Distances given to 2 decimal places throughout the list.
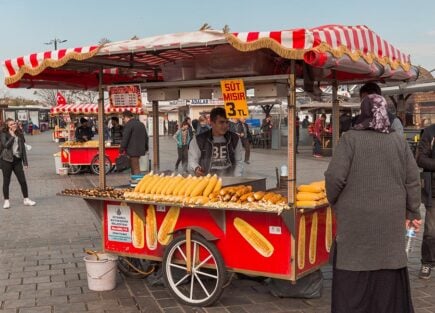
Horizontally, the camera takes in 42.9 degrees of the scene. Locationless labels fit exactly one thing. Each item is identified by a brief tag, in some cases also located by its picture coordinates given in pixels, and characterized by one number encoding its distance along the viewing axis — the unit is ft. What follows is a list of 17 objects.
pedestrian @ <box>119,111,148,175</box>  43.68
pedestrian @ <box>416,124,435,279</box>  17.74
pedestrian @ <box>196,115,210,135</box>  56.75
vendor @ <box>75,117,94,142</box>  57.11
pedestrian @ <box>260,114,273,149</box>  93.45
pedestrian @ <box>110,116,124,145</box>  54.29
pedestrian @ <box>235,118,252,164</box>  59.96
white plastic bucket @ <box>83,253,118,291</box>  17.44
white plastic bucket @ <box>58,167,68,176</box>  53.47
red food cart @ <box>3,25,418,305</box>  14.23
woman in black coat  33.63
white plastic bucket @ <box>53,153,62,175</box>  54.43
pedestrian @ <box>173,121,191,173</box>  55.26
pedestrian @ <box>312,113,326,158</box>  75.29
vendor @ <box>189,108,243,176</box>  19.48
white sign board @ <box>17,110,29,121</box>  172.07
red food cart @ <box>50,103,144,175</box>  52.75
